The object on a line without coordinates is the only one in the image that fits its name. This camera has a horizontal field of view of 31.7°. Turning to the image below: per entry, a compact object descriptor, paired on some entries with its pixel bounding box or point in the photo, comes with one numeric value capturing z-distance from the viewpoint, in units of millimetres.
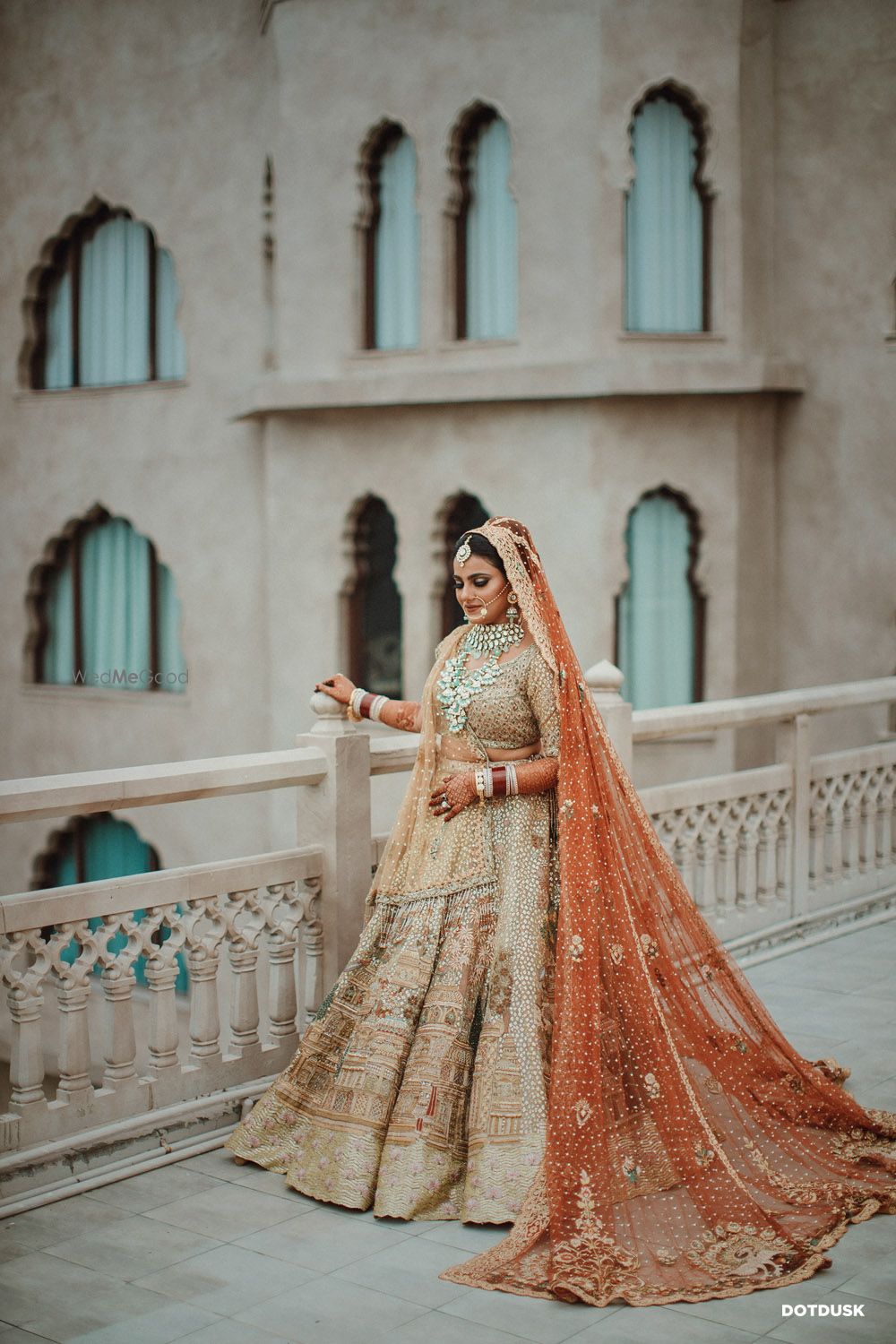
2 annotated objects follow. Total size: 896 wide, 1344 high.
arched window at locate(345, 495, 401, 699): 13375
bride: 3828
